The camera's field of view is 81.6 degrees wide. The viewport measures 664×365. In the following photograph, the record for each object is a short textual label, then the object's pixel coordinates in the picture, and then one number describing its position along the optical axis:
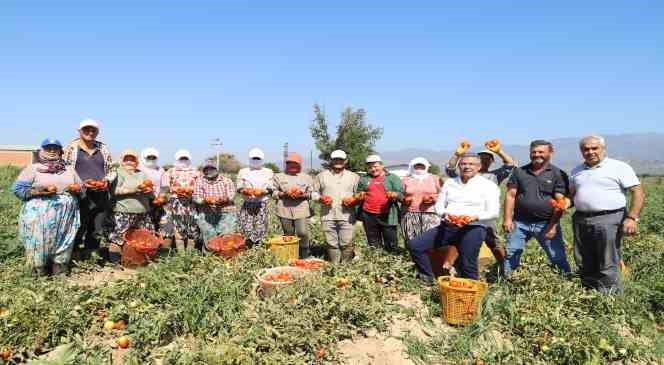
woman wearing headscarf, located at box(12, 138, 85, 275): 4.40
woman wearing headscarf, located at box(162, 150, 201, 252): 5.48
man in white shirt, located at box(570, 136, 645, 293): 3.78
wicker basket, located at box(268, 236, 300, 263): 5.26
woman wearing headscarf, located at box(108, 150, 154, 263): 5.06
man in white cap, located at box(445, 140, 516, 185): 4.67
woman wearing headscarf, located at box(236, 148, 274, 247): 5.52
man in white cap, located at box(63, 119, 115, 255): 4.79
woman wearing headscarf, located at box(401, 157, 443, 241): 4.95
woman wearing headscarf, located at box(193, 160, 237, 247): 5.27
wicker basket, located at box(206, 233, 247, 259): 5.17
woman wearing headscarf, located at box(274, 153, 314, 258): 5.45
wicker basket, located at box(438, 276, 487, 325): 3.52
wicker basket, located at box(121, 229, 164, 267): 5.03
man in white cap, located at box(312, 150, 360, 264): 5.38
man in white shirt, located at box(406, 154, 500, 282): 4.00
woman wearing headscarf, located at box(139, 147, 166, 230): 5.65
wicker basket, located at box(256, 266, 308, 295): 3.90
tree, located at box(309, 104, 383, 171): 32.59
